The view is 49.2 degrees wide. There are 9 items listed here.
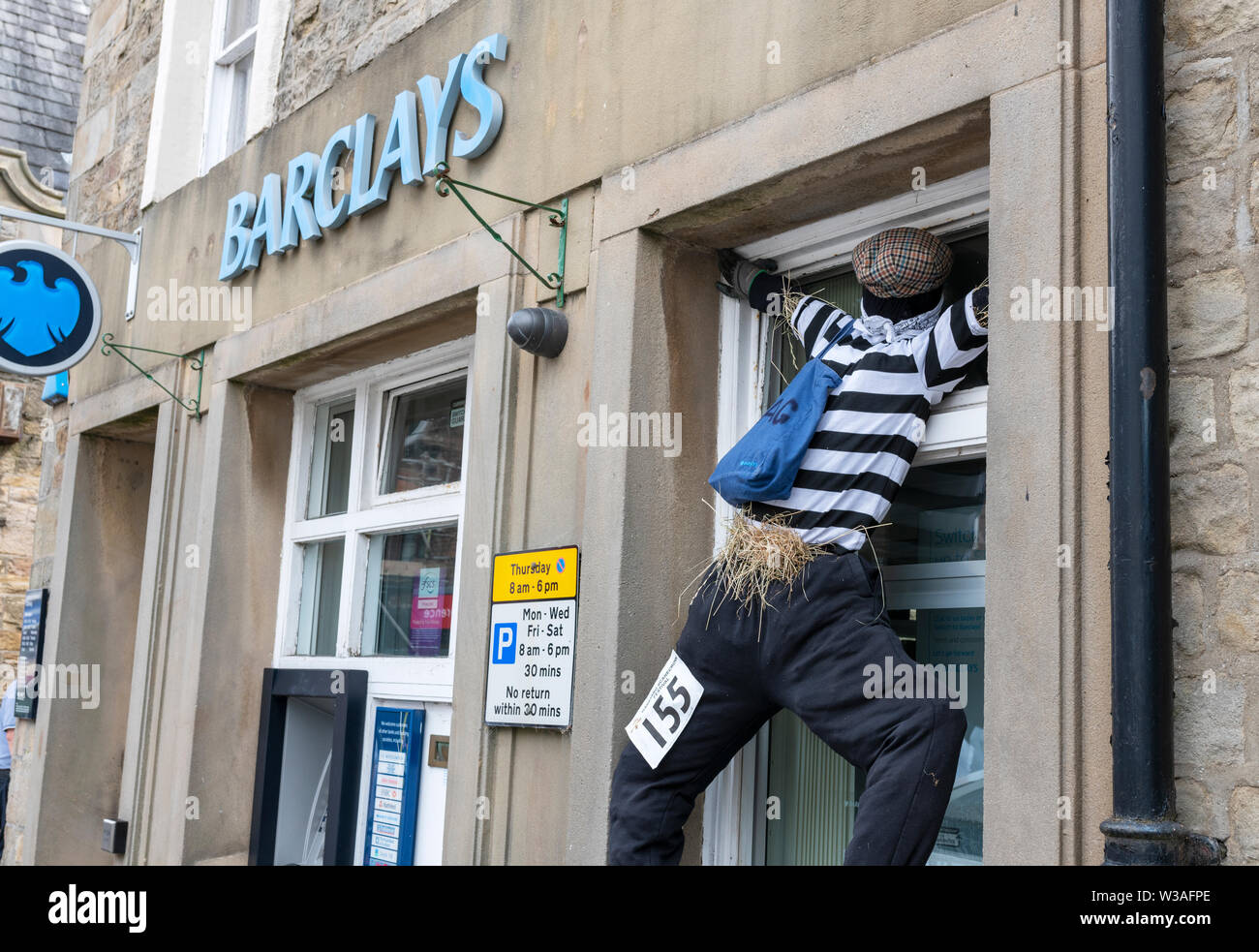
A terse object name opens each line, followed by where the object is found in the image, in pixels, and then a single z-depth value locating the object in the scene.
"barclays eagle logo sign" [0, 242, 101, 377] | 6.27
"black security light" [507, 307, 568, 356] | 4.24
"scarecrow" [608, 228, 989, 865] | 3.10
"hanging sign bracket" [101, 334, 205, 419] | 6.42
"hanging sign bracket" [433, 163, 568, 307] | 4.36
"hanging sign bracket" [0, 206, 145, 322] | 6.67
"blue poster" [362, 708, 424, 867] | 5.02
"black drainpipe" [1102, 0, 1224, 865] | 2.54
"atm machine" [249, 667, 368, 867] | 5.41
